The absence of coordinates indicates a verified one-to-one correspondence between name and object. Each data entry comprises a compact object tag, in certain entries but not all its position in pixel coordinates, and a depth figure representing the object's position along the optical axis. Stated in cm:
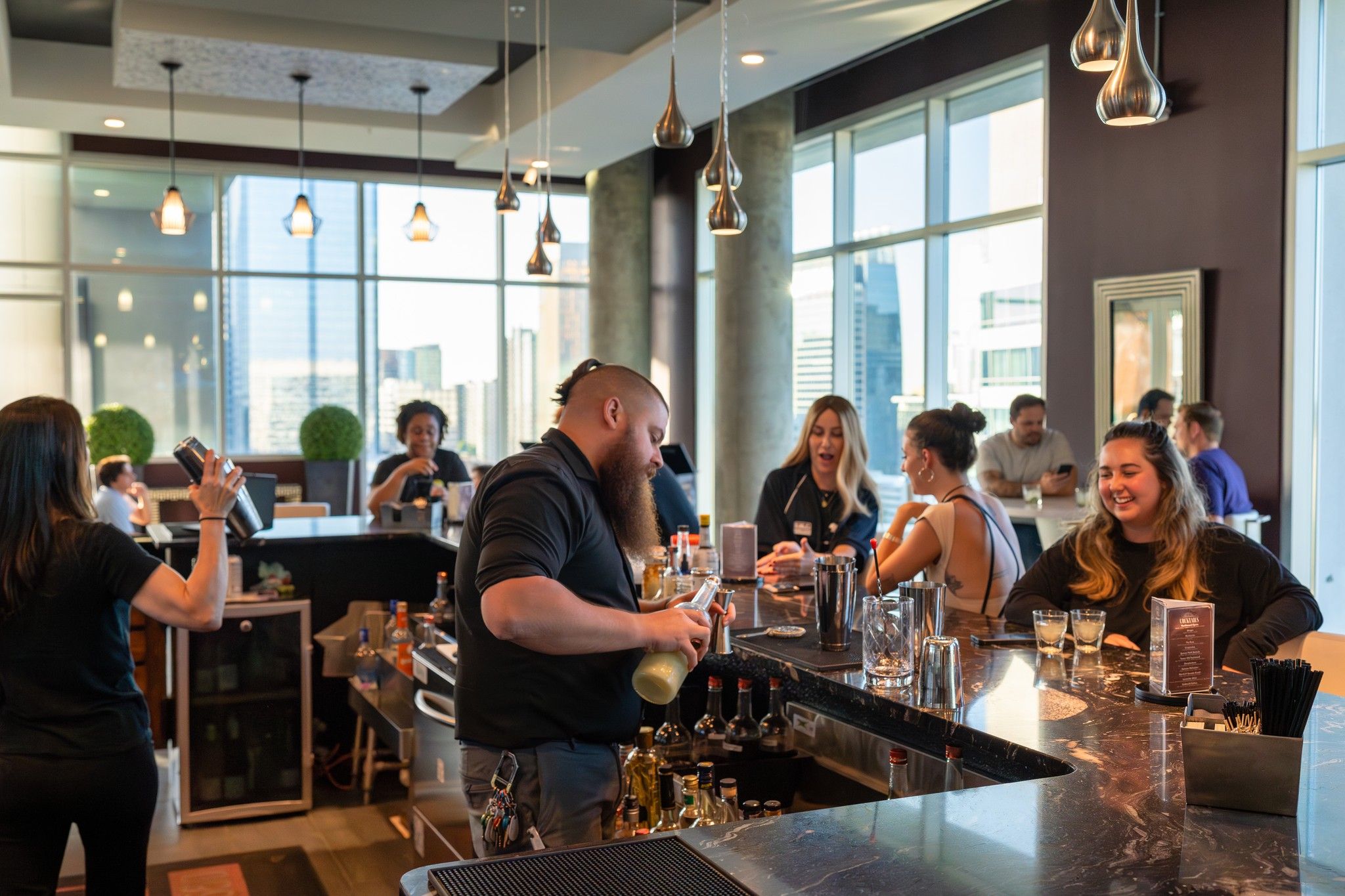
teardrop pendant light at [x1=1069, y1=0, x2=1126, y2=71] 255
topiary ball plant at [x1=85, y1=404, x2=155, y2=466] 1016
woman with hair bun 344
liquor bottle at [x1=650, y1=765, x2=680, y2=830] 262
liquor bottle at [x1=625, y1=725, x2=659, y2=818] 262
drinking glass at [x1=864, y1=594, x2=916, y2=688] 235
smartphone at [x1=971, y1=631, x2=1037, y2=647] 277
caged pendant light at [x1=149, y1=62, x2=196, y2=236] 754
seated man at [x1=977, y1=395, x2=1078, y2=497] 721
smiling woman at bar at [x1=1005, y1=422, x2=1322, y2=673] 287
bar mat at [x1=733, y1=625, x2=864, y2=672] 250
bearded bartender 210
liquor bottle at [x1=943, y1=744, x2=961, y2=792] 216
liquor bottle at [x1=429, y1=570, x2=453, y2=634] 466
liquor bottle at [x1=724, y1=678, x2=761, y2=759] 284
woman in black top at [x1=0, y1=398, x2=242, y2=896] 242
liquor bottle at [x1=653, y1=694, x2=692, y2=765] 288
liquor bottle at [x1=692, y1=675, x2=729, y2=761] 289
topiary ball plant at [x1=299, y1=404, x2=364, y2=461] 1095
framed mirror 662
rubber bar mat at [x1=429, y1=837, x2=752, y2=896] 142
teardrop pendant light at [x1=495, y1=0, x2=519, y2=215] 565
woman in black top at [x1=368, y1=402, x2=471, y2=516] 594
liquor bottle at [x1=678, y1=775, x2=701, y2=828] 237
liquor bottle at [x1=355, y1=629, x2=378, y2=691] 498
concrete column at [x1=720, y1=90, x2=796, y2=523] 913
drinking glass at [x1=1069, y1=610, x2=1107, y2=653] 266
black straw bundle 167
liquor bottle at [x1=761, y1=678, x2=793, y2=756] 287
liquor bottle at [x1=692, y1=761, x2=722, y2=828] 246
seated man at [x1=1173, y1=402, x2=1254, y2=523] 590
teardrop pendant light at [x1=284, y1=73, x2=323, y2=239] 786
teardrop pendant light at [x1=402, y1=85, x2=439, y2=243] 796
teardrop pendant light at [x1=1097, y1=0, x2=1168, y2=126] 252
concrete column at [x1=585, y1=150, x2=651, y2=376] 1166
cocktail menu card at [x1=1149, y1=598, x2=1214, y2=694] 222
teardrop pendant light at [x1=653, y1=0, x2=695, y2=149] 375
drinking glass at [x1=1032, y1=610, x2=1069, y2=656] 263
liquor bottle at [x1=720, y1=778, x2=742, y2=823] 240
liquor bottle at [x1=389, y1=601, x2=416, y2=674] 459
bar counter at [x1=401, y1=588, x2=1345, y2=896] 143
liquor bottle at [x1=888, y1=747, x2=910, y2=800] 227
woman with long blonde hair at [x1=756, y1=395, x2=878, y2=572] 450
